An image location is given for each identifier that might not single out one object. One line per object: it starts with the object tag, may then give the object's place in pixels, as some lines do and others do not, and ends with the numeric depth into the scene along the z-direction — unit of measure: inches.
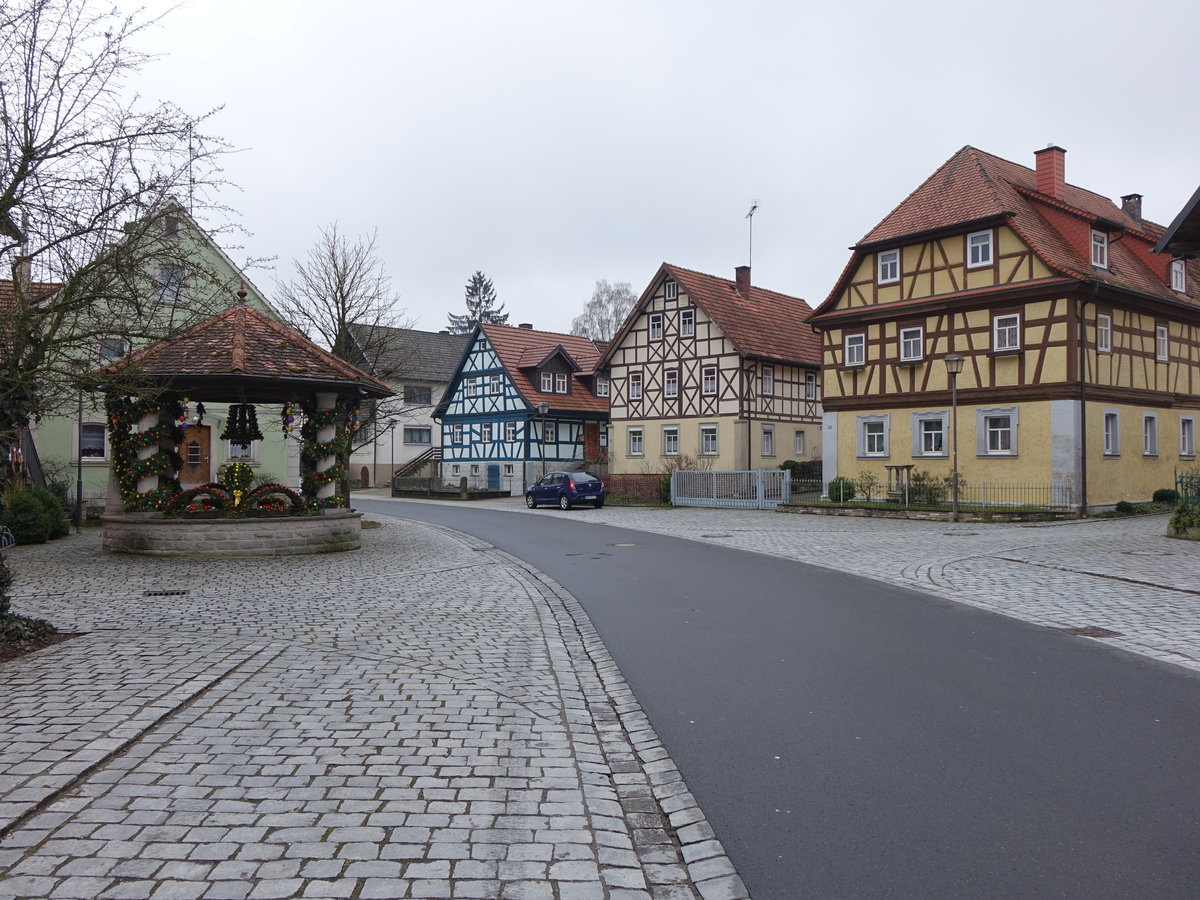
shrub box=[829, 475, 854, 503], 1132.9
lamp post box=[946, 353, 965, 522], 887.1
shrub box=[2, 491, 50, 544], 689.6
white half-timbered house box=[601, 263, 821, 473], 1515.7
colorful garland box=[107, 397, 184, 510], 641.0
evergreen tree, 3567.9
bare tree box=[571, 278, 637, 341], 2815.0
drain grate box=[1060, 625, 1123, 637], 338.0
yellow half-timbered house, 999.0
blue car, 1301.7
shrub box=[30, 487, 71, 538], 740.7
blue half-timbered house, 1798.7
